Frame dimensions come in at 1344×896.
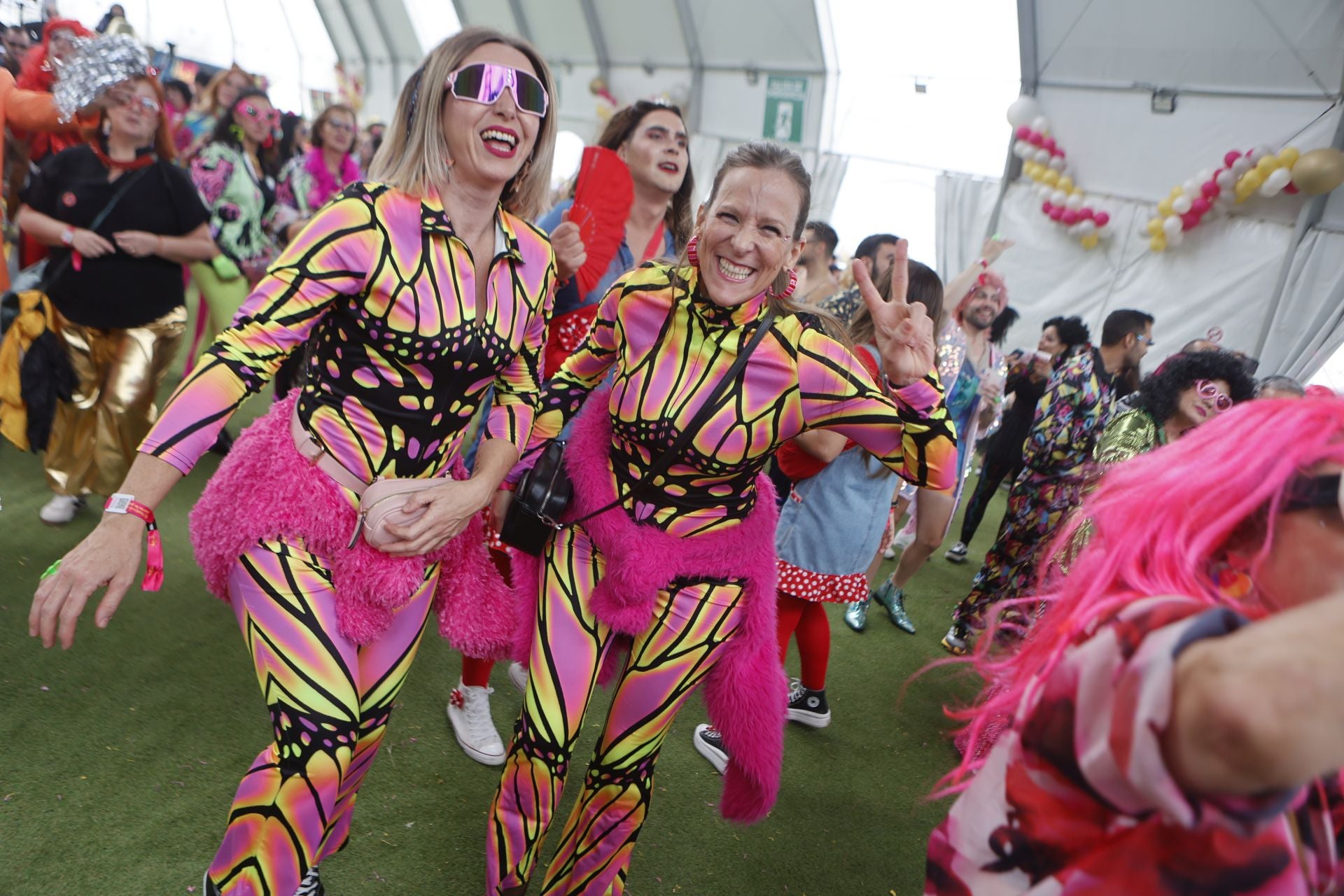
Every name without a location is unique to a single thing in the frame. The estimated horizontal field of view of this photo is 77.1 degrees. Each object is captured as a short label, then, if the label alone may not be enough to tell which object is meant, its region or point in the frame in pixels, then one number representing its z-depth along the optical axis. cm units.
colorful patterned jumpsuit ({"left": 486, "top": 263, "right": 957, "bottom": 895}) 192
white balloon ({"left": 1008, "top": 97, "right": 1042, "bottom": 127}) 1005
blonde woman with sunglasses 162
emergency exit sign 1326
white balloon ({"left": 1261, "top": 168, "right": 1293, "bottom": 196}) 776
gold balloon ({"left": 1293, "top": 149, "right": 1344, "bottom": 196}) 741
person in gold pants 359
